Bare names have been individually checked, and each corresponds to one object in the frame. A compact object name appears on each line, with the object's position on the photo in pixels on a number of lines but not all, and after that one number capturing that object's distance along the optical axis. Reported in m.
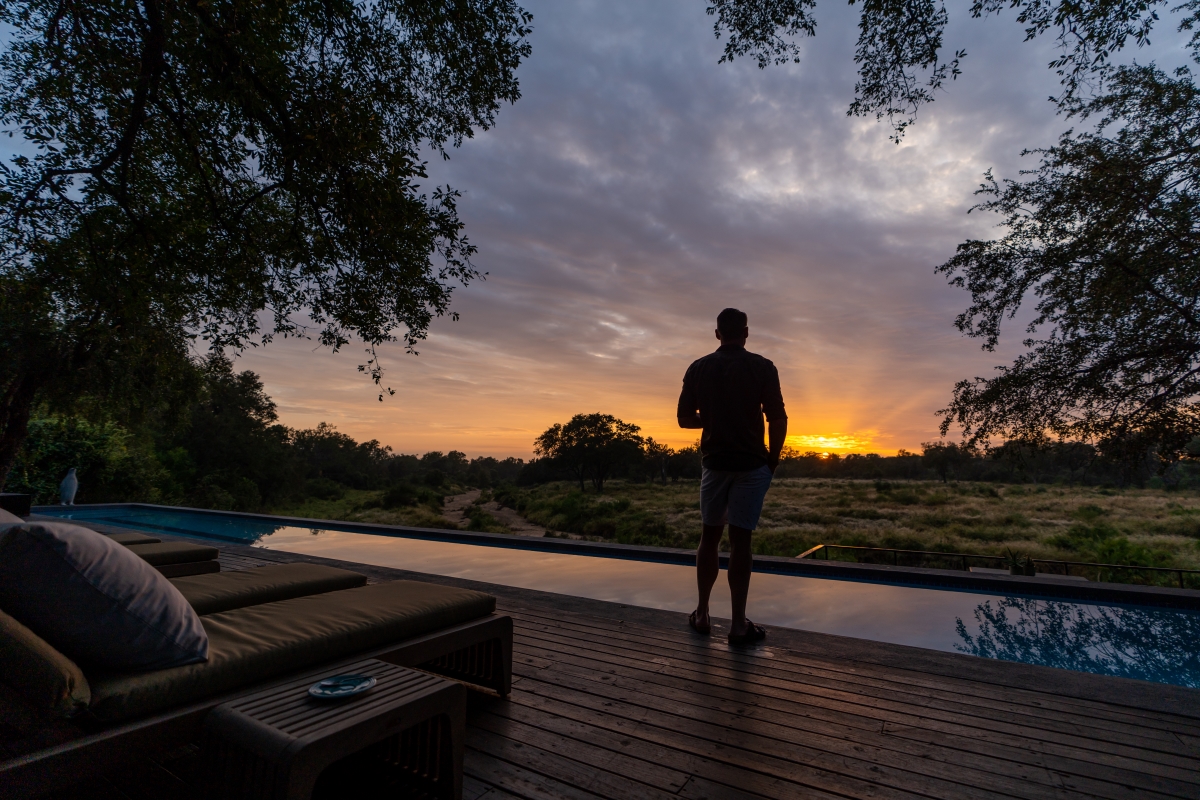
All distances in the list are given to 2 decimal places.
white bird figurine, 10.03
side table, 1.09
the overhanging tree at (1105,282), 6.77
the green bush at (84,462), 12.27
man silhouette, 2.63
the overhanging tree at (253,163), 4.38
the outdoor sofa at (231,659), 1.10
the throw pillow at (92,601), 1.20
